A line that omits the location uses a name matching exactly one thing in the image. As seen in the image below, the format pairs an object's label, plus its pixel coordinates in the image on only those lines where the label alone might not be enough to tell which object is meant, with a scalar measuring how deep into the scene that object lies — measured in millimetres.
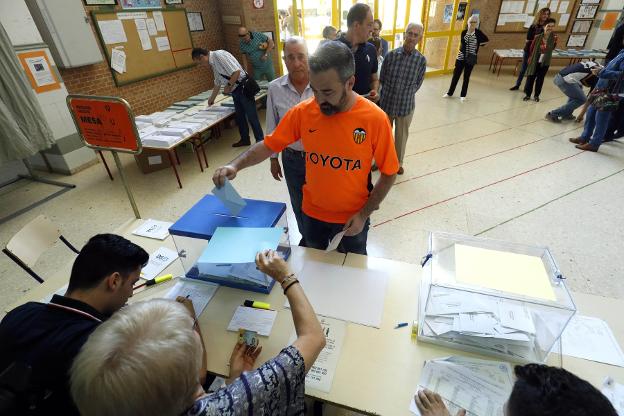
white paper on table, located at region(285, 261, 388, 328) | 1339
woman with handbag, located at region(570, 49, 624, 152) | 3963
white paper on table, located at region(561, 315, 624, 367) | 1166
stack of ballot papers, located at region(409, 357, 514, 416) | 1030
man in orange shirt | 1332
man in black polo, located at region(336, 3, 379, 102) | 2881
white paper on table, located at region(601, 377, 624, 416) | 1023
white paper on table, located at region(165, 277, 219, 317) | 1439
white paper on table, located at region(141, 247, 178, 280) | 1631
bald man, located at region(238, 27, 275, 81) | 5820
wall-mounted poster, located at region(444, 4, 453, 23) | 7973
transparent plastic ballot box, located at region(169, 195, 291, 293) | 1438
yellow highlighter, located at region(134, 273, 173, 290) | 1561
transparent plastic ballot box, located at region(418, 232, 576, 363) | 1152
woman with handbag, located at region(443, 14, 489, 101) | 5680
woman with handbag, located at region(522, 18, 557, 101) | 5738
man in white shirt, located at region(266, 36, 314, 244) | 2084
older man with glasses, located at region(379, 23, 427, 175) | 3297
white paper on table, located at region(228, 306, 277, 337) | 1301
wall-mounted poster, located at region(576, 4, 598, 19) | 7715
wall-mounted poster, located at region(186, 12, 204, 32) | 5763
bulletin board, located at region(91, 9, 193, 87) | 4549
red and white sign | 1806
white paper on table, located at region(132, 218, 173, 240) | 1911
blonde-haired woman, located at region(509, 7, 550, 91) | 6020
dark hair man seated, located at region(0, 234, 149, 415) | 933
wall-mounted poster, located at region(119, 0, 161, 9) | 4627
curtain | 3322
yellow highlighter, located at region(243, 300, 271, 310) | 1386
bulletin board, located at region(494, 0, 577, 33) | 7773
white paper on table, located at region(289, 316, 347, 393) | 1110
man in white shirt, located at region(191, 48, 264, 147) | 4484
